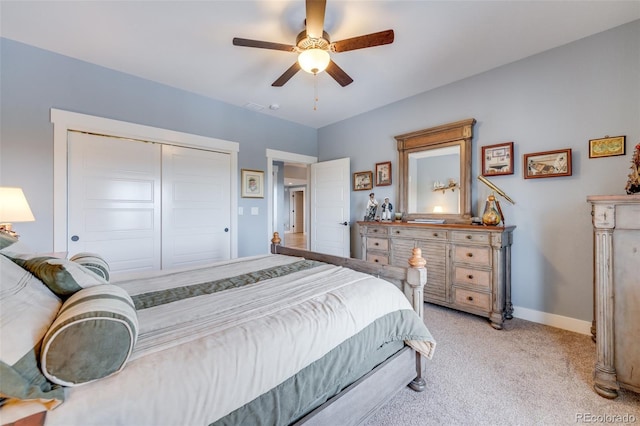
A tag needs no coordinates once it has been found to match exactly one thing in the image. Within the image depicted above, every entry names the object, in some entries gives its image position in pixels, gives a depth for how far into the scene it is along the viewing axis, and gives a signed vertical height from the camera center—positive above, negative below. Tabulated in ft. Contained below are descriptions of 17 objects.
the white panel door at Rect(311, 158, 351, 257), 14.20 +0.37
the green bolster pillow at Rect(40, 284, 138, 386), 2.21 -1.14
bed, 2.23 -1.50
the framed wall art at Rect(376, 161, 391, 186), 12.84 +1.99
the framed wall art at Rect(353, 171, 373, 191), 13.67 +1.75
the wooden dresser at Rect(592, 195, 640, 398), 4.97 -1.56
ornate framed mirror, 10.17 +1.73
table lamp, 6.12 +0.19
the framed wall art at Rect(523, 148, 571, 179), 8.12 +1.59
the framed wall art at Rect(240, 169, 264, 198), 12.95 +1.55
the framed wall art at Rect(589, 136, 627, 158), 7.30 +1.90
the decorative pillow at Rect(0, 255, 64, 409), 1.97 -1.04
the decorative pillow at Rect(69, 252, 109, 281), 4.37 -0.85
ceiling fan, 6.00 +4.14
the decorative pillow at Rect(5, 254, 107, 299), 2.92 -0.69
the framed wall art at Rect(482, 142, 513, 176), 9.20 +1.94
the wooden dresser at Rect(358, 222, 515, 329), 8.32 -1.75
